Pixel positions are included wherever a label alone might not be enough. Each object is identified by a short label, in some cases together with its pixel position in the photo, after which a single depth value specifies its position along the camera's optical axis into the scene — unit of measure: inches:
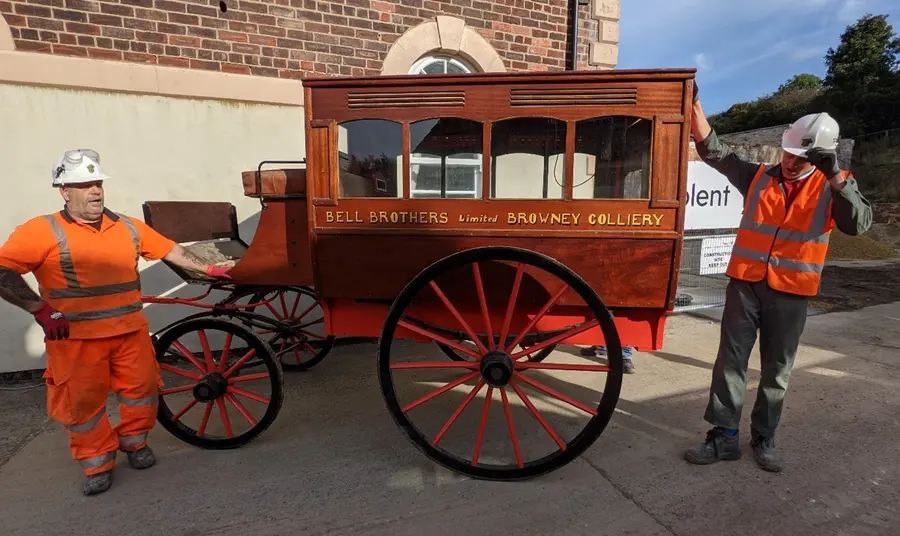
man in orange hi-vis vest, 90.4
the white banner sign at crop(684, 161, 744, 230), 193.0
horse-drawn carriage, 92.5
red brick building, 150.0
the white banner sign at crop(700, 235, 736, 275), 191.2
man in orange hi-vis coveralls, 88.6
